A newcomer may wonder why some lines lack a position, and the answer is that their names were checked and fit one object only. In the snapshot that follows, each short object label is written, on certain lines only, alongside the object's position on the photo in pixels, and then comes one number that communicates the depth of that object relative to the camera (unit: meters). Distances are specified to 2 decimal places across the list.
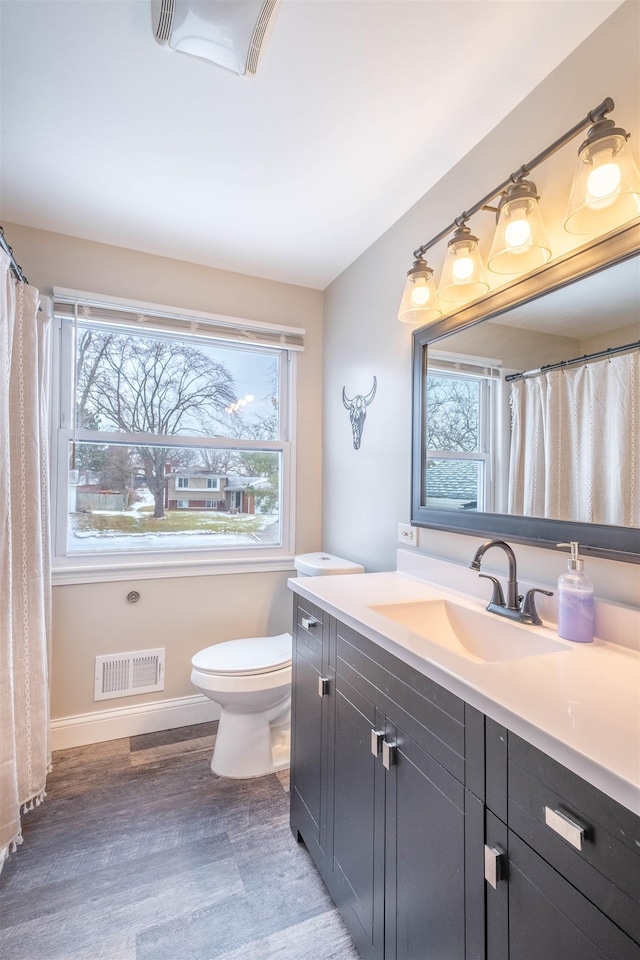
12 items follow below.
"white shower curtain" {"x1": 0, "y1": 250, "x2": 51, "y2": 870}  1.53
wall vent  2.14
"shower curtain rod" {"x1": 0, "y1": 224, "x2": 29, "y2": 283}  1.48
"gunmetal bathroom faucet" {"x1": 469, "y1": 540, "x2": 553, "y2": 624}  1.16
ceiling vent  1.06
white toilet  1.80
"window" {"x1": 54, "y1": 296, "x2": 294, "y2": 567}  2.17
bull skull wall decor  2.16
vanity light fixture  0.96
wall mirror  1.03
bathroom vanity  0.56
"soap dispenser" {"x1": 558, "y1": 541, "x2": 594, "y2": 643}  1.01
